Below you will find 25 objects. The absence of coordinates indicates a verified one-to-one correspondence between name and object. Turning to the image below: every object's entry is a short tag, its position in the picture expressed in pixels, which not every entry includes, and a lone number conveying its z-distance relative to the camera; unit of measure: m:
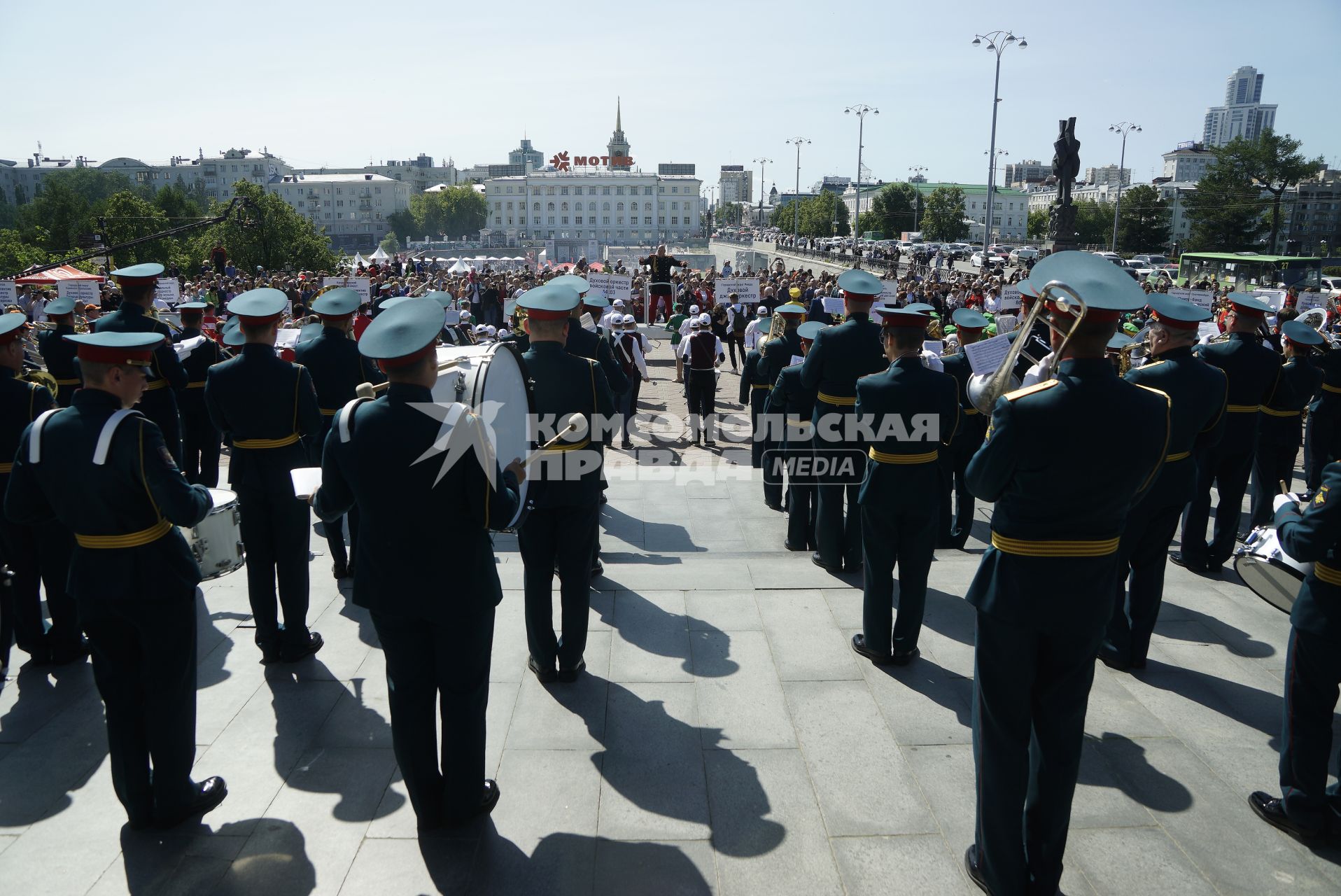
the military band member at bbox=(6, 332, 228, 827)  3.59
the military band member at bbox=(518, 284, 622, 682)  5.07
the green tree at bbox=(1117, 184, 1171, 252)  81.94
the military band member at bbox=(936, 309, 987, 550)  7.53
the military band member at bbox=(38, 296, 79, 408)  7.99
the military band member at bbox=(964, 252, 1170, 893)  3.15
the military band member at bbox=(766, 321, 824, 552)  7.63
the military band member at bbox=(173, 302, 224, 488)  8.45
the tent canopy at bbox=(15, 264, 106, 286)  21.77
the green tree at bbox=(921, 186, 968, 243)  92.44
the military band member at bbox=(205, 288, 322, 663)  5.31
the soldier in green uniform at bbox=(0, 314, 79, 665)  5.21
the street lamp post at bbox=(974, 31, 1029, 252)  38.78
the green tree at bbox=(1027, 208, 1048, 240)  108.95
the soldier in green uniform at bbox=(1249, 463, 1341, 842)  3.68
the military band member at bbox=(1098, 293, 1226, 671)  5.36
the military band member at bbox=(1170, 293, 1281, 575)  7.23
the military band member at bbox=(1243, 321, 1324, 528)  7.81
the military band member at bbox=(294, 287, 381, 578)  6.54
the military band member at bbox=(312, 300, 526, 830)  3.38
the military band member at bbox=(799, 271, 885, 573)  6.68
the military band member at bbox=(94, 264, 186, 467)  6.83
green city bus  44.69
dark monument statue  33.12
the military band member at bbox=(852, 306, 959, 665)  5.24
